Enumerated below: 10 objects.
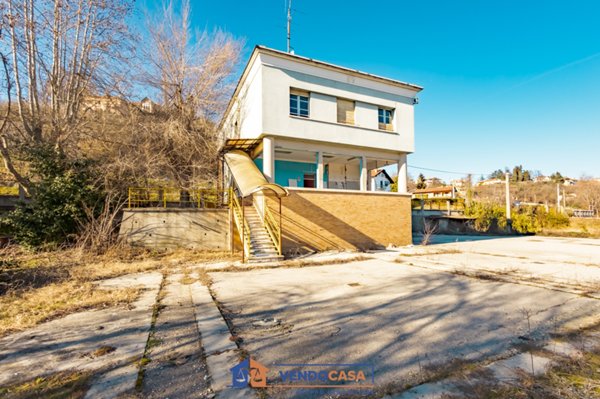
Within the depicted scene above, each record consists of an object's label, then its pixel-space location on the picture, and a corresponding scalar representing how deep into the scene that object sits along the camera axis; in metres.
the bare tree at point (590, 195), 46.94
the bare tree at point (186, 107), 15.02
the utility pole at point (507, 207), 23.41
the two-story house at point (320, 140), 12.31
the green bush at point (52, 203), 10.90
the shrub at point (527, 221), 23.23
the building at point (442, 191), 46.72
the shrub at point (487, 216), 23.05
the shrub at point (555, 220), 24.62
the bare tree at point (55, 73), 12.15
